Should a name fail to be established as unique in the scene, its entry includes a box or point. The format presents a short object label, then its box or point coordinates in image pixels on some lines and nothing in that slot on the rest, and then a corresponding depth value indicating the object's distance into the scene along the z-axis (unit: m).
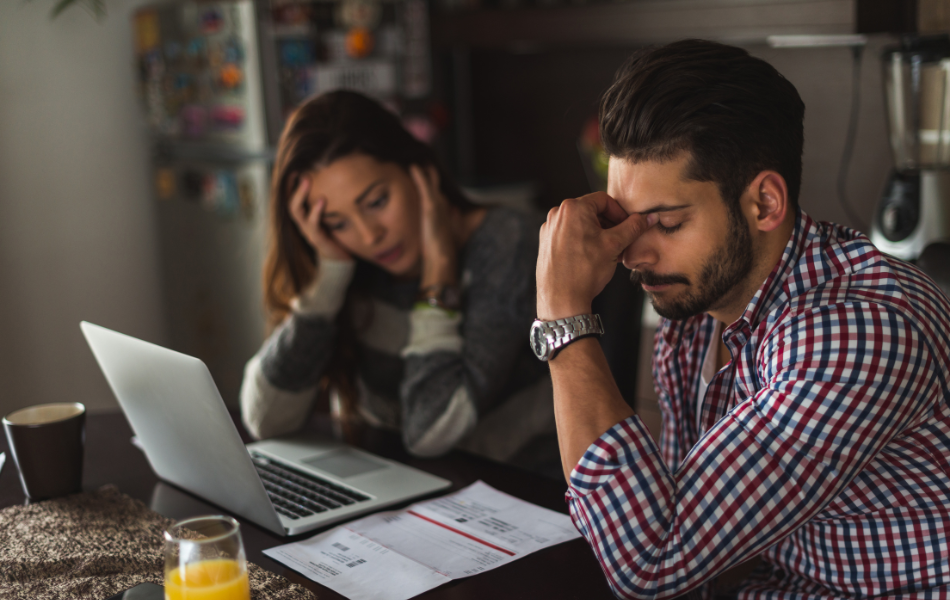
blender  1.80
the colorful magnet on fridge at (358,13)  2.73
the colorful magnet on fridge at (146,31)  2.92
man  0.83
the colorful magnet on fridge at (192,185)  2.93
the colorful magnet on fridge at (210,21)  2.70
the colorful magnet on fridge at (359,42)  2.74
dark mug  1.14
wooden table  0.91
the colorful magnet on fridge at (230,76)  2.69
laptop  1.03
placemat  0.90
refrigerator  2.65
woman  1.48
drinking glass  0.73
